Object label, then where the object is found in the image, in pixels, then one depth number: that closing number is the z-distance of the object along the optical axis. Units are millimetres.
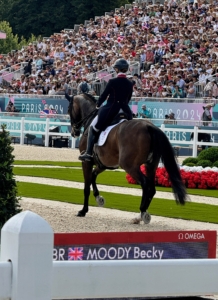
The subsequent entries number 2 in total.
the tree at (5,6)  91762
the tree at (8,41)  81000
